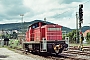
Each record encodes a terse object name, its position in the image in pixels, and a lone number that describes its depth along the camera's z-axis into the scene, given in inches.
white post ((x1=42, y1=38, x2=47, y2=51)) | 610.7
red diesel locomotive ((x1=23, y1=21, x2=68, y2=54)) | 620.3
